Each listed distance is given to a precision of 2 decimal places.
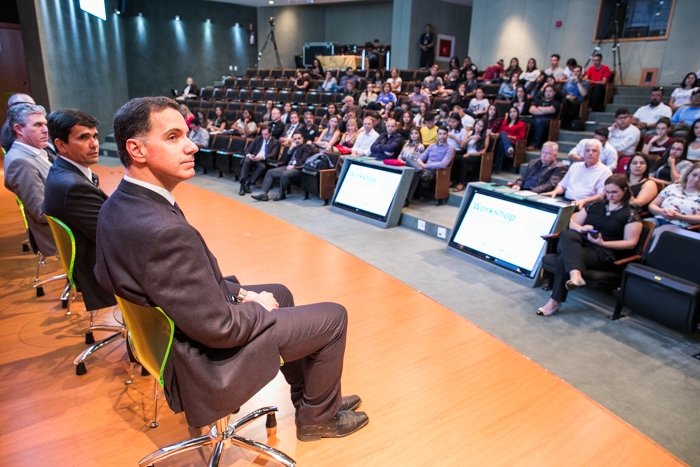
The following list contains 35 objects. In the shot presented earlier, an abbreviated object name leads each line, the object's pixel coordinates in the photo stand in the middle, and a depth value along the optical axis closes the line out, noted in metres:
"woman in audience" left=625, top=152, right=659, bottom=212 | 3.93
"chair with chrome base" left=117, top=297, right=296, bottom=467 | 1.34
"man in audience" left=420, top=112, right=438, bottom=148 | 6.18
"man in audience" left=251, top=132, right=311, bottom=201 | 6.25
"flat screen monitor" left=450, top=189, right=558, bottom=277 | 3.63
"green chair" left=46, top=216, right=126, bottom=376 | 2.05
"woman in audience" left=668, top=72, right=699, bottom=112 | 6.42
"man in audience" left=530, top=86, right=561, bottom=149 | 6.64
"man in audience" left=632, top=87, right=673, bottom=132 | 6.12
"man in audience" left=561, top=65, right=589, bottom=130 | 7.10
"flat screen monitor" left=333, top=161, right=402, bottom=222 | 5.04
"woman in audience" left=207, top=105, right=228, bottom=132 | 8.85
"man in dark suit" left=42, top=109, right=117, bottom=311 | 2.00
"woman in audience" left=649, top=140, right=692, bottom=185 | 4.42
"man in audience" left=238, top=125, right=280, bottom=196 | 6.72
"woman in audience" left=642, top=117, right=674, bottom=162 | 5.08
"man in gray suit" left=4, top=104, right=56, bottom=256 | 2.65
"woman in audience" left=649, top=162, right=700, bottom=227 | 3.46
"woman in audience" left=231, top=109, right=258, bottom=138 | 8.21
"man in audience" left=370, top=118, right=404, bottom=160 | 5.96
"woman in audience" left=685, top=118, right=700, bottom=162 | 4.55
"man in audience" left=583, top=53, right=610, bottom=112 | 7.73
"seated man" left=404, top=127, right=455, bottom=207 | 5.42
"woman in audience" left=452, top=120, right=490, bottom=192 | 5.79
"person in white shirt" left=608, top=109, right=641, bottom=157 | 5.33
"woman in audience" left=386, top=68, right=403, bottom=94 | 9.71
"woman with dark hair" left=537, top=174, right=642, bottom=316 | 3.12
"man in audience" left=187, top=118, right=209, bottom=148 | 8.03
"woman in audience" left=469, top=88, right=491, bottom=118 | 7.39
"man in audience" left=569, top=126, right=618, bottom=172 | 4.87
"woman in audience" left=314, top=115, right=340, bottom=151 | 6.70
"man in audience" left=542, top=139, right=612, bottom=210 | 4.13
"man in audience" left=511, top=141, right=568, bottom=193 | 4.63
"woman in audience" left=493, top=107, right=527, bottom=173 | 6.02
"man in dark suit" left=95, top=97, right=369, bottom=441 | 1.24
